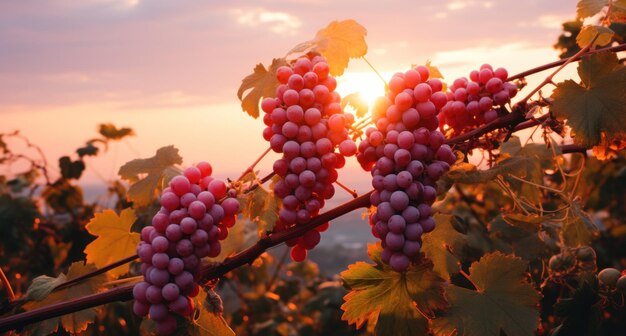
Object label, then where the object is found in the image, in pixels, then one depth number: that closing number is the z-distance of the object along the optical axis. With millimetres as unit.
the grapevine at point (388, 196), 833
